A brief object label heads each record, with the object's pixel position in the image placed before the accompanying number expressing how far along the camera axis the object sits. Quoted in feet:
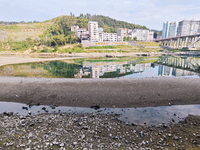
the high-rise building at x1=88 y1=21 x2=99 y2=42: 311.88
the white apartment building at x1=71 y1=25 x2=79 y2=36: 366.14
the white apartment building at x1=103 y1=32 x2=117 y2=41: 348.24
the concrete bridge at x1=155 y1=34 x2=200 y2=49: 274.98
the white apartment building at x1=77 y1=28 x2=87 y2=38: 341.41
